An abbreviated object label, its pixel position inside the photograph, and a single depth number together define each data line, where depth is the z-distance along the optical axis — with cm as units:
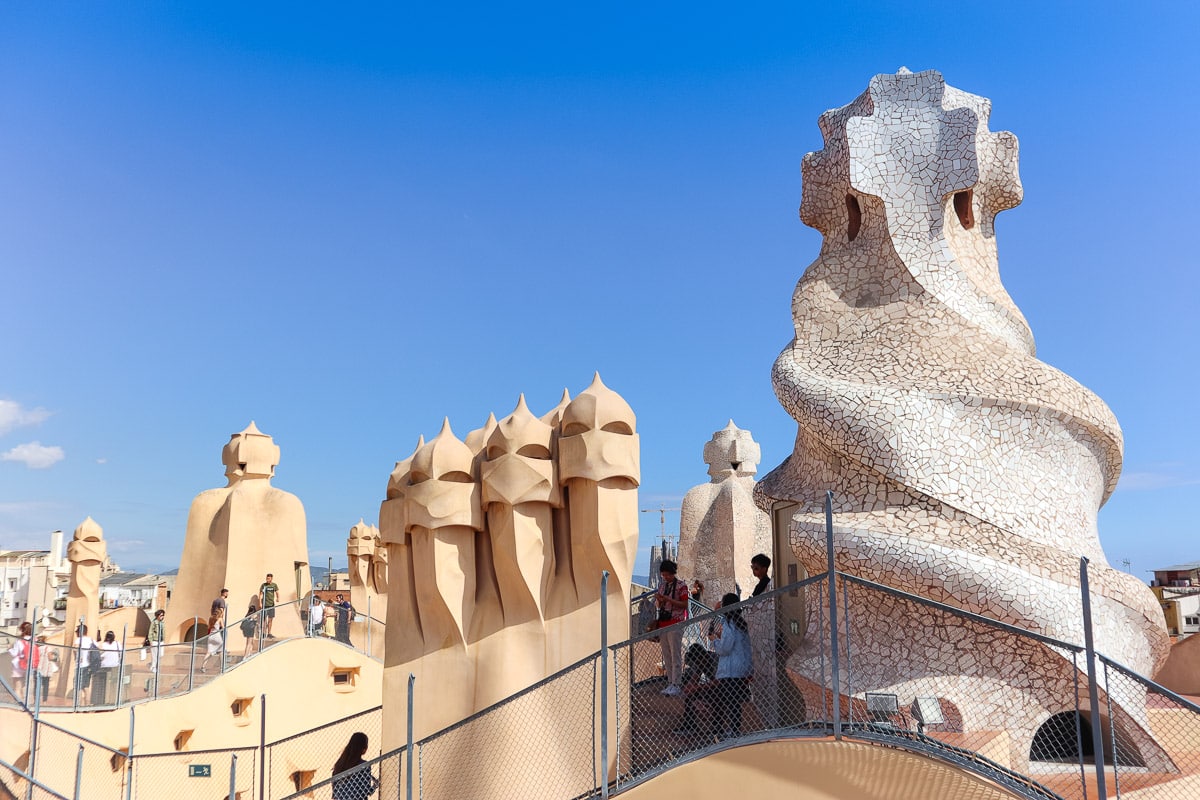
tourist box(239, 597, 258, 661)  1523
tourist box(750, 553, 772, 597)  829
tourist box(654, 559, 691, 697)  789
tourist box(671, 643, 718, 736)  726
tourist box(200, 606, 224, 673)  1436
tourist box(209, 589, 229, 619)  1755
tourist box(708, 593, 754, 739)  718
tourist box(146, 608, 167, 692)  1345
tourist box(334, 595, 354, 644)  1714
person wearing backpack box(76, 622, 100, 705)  1246
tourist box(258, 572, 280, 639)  1569
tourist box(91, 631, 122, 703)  1275
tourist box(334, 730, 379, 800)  828
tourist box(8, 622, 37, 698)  1180
